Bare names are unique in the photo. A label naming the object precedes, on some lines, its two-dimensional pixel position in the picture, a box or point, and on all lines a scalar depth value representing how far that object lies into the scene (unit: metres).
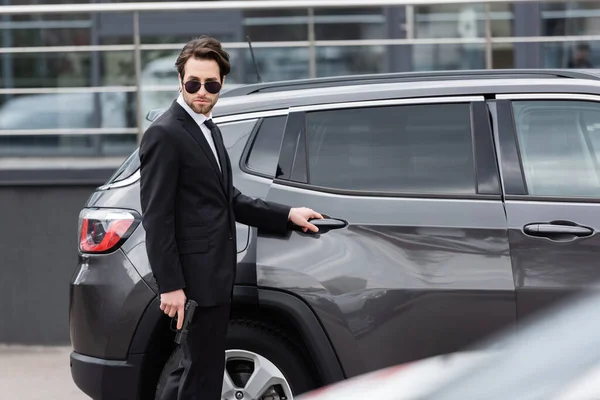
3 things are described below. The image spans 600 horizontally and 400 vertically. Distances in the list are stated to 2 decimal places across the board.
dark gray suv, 8.54
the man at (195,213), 7.89
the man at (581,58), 15.71
